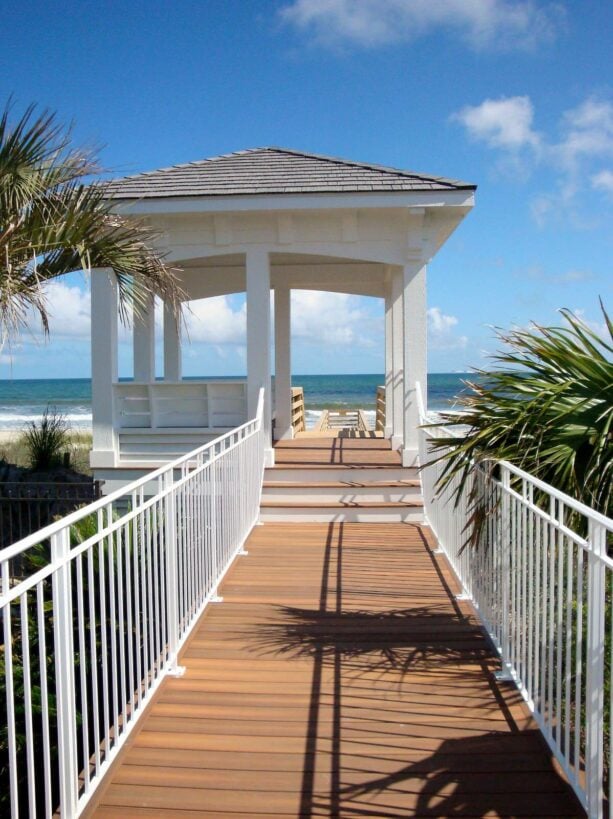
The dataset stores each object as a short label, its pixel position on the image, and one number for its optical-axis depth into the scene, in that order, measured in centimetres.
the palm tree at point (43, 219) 530
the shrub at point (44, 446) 1213
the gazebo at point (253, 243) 848
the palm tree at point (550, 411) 354
